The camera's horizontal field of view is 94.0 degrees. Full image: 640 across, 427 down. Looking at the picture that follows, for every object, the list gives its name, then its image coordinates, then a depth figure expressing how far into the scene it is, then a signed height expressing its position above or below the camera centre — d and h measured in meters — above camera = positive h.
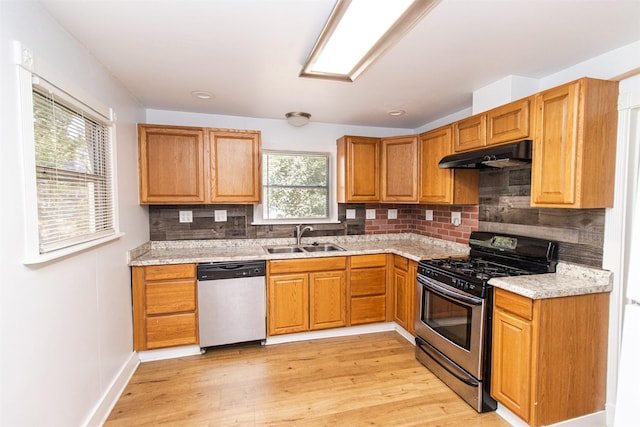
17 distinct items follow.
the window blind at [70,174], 1.44 +0.15
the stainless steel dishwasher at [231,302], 2.76 -0.97
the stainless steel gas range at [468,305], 2.06 -0.80
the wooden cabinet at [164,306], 2.63 -0.96
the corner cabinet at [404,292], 2.94 -0.94
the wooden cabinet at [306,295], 2.95 -0.96
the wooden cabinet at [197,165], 2.86 +0.35
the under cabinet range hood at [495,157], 2.04 +0.33
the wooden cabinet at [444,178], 2.86 +0.23
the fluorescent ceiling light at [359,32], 1.33 +0.88
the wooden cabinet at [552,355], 1.77 -0.95
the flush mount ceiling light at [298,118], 3.26 +0.91
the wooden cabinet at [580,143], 1.78 +0.36
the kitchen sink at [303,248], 3.40 -0.56
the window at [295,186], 3.57 +0.18
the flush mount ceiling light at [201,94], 2.62 +0.95
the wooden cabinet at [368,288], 3.18 -0.95
